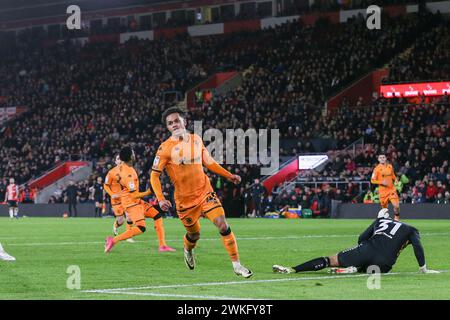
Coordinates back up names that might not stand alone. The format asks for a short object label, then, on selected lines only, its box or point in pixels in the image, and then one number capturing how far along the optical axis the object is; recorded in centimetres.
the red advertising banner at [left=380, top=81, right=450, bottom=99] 4978
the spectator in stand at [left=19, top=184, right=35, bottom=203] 5850
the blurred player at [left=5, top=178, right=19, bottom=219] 4938
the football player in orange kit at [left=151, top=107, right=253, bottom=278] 1445
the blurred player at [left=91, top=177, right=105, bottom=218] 5166
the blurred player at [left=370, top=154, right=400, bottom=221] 3104
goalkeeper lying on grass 1441
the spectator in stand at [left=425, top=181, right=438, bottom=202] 4197
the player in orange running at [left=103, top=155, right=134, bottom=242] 2255
